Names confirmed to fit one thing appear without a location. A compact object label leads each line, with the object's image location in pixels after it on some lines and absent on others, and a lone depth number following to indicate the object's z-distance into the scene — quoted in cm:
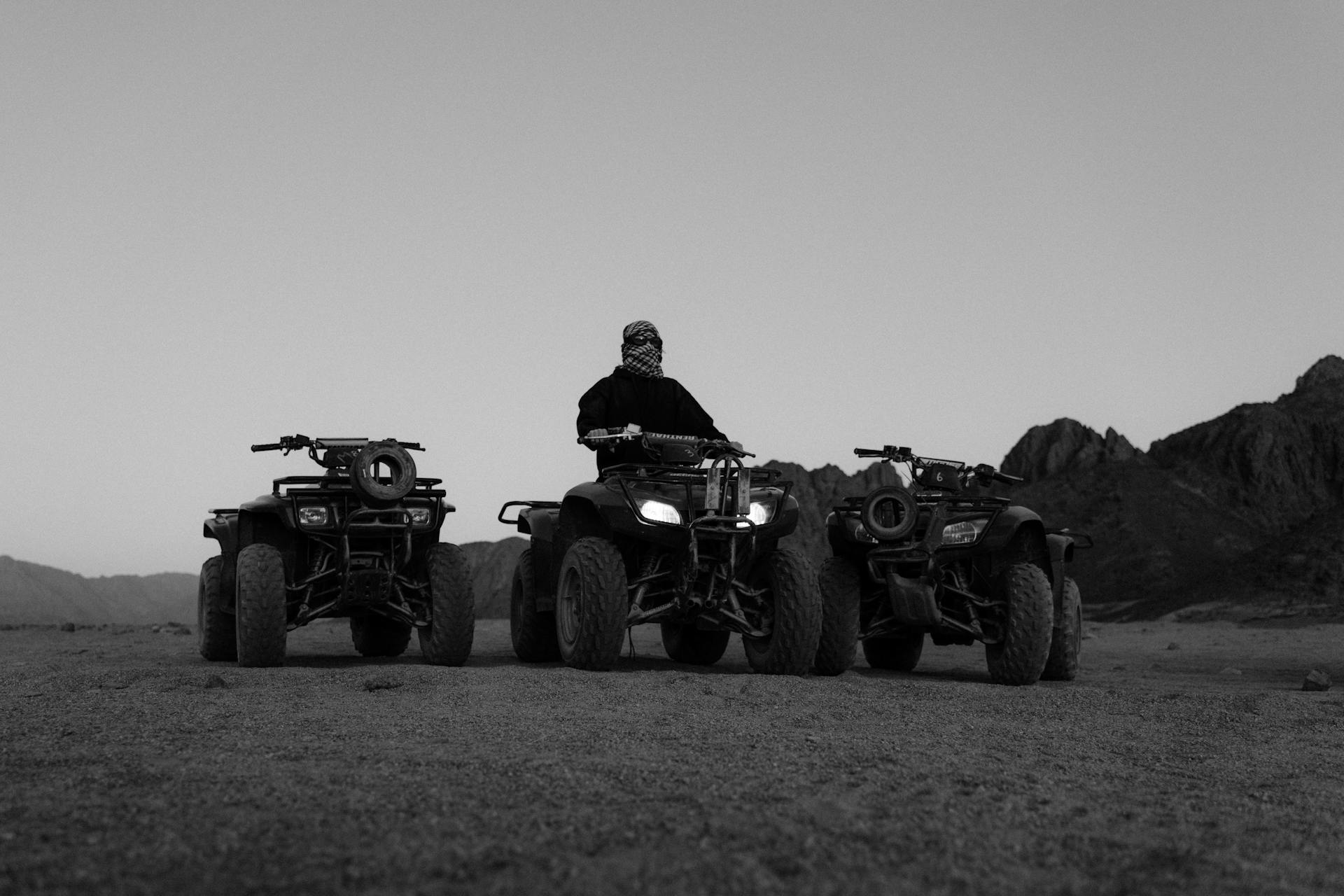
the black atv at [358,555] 956
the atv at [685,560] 886
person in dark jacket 1017
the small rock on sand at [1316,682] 1008
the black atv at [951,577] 975
